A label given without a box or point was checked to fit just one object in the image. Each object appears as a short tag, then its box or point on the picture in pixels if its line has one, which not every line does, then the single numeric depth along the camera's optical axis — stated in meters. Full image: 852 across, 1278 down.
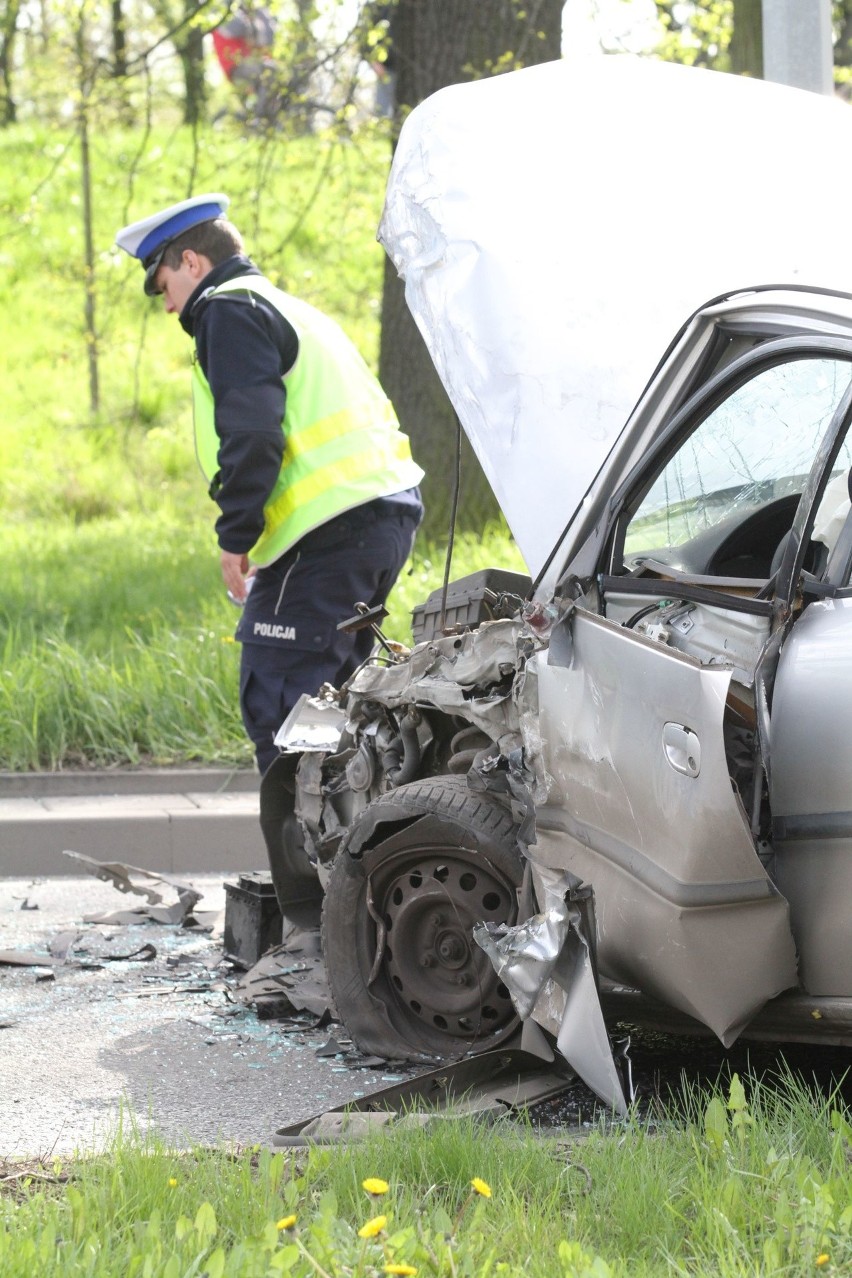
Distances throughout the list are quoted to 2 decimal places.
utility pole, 13.68
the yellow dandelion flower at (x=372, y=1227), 5.10
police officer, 11.04
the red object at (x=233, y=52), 24.98
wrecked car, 6.52
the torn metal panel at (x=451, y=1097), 6.64
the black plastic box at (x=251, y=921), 10.27
